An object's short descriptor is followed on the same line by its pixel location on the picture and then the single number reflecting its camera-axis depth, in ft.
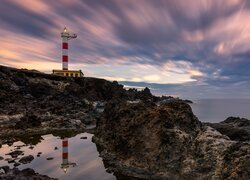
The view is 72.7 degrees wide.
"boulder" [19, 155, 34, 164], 44.25
